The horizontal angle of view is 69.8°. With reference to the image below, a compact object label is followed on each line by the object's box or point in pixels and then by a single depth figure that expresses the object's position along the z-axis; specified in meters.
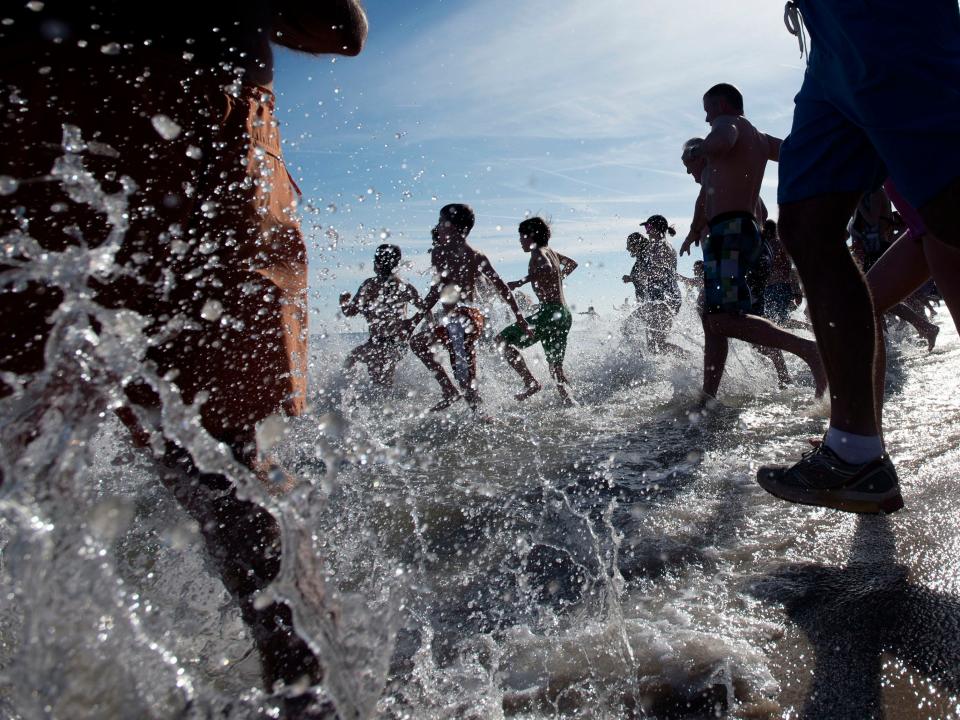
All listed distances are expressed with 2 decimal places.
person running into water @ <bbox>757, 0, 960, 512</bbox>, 1.57
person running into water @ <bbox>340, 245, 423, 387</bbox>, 7.28
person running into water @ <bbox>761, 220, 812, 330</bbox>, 8.02
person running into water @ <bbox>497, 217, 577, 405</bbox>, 6.95
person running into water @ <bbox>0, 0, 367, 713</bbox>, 1.22
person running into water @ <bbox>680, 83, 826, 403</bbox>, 3.96
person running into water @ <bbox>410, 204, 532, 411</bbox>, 6.48
